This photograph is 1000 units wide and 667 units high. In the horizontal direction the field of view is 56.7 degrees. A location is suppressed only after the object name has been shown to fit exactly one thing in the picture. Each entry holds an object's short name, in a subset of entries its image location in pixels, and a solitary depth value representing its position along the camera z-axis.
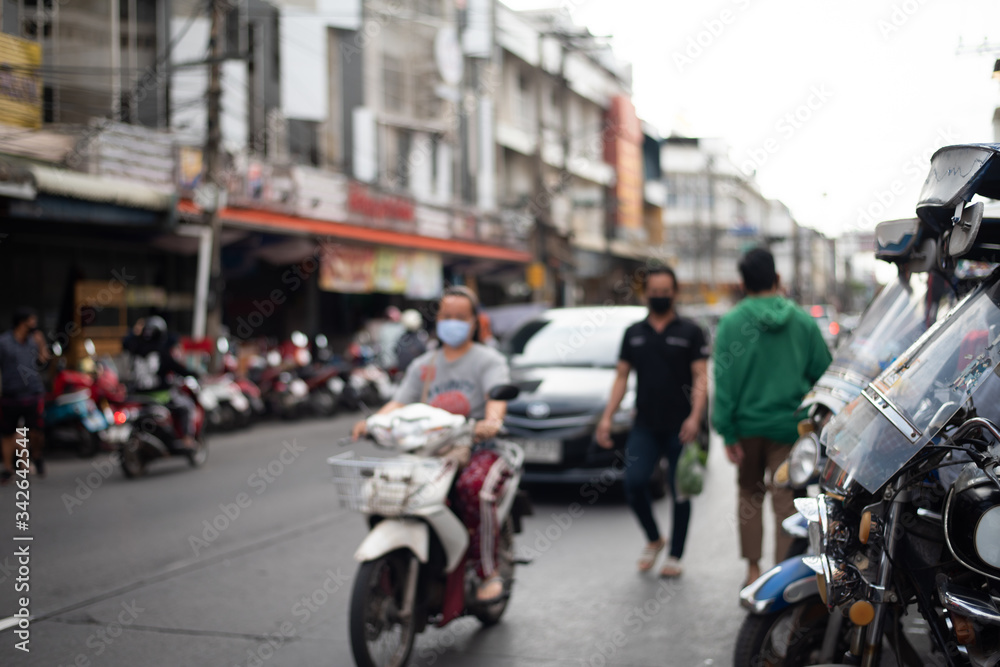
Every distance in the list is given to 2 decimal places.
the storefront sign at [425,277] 24.09
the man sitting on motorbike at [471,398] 4.32
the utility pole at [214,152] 15.30
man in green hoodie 5.01
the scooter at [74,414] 11.49
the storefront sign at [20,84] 13.50
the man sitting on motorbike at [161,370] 10.50
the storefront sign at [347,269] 20.45
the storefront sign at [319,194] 19.45
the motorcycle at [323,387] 16.53
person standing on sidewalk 9.76
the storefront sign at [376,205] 21.67
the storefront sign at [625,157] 44.59
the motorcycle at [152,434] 10.09
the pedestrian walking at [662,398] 5.67
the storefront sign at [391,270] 22.48
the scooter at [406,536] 3.84
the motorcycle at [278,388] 15.89
